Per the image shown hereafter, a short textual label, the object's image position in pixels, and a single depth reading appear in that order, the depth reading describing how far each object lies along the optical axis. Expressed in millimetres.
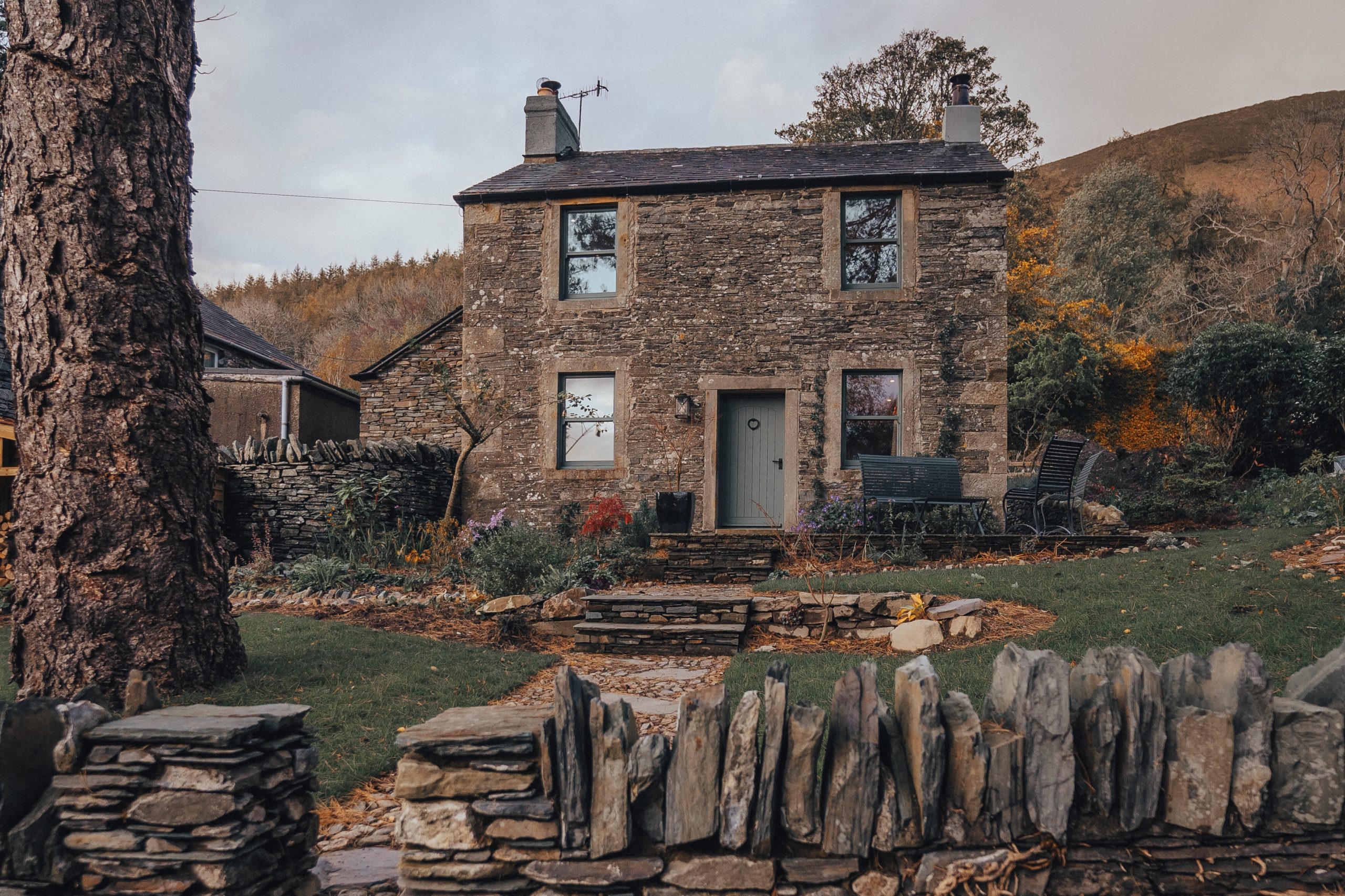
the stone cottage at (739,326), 10961
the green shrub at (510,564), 7680
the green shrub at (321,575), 8328
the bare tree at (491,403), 11477
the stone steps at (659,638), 6301
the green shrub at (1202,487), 10953
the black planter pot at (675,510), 9992
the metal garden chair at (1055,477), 8867
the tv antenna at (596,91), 13352
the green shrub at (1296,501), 8867
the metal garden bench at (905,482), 9484
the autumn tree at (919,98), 22500
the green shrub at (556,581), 7586
